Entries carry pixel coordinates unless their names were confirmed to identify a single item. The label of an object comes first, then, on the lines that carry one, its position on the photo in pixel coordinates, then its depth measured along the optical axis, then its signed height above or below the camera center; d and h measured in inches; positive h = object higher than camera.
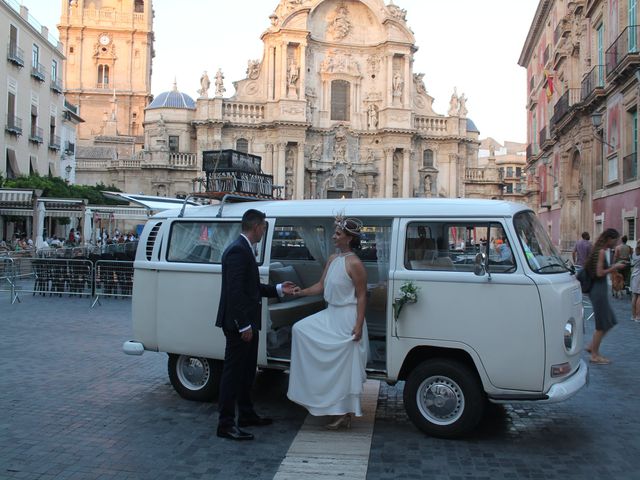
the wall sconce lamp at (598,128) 743.1 +171.9
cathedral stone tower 2321.6 +716.7
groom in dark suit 212.1 -22.3
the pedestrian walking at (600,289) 334.0 -17.9
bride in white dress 214.5 -32.6
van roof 212.5 +16.7
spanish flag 1203.6 +346.7
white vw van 200.2 -17.6
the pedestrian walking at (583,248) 603.9 +8.5
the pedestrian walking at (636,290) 486.3 -25.9
